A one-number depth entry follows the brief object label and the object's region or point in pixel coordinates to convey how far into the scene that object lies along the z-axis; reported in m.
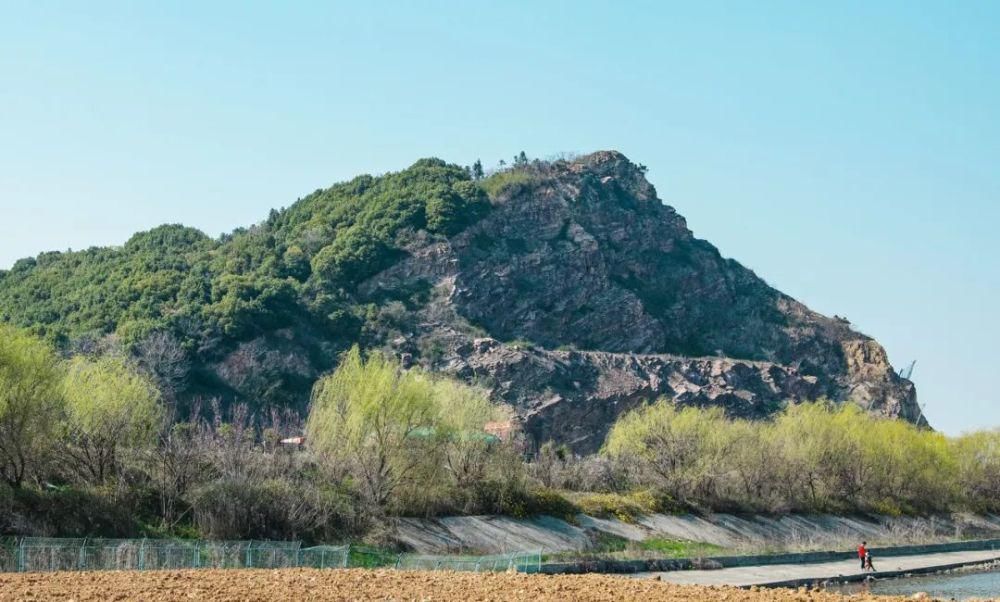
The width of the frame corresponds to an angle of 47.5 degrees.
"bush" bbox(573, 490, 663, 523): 53.78
